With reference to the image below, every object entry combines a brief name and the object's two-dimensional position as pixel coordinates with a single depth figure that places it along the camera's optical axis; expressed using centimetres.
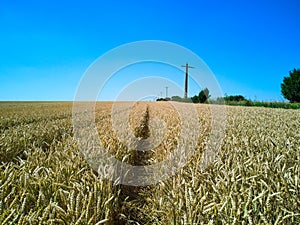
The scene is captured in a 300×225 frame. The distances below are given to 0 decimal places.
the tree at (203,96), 4428
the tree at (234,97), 5108
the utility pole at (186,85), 4744
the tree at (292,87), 4247
